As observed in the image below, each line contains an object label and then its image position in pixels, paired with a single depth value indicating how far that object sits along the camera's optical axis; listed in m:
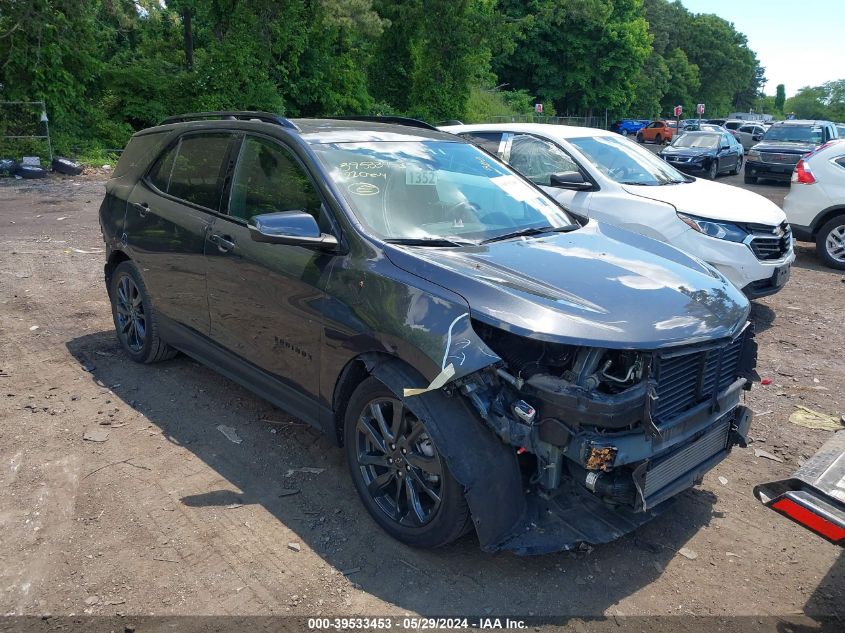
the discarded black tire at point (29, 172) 17.33
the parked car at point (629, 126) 52.97
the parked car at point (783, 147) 19.84
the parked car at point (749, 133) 36.96
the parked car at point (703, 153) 22.66
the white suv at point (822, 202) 10.07
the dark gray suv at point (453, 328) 3.01
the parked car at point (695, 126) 35.15
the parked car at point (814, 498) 2.67
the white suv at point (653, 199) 6.91
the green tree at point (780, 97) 153.14
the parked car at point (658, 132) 48.41
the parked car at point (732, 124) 41.39
